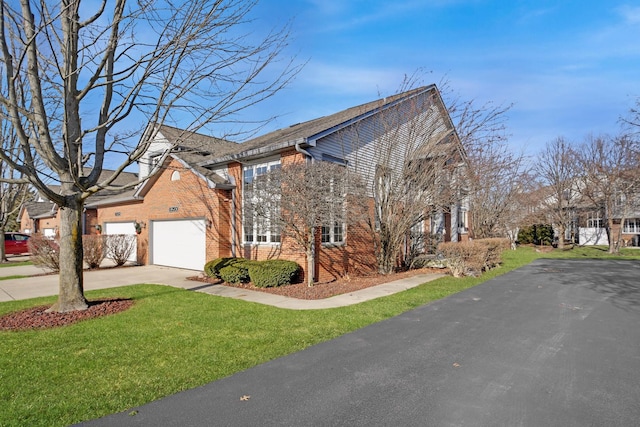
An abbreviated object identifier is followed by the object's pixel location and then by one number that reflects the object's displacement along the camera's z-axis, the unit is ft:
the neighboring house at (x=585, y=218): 99.91
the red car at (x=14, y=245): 81.90
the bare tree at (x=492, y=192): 54.60
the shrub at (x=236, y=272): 36.55
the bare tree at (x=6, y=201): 63.98
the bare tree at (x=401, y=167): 42.01
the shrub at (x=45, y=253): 47.24
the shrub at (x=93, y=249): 50.67
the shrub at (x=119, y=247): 54.03
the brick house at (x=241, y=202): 38.34
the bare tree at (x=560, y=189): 98.45
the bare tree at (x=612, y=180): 79.99
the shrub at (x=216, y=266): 38.96
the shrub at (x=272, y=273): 34.19
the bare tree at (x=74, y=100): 22.25
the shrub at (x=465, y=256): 41.24
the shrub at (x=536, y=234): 109.81
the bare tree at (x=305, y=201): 32.04
